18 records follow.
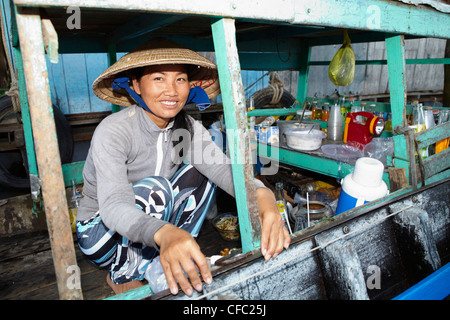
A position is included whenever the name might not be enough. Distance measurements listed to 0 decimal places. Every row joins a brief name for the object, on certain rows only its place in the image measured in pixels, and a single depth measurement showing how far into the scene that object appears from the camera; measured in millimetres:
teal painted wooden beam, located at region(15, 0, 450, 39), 896
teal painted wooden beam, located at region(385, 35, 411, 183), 1915
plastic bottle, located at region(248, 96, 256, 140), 3465
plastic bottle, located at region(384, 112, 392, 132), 3217
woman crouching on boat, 1191
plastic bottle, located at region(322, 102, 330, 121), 3769
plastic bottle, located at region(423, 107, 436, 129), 2790
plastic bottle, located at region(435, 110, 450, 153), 2427
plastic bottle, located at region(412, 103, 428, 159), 2801
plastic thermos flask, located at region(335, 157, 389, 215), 1909
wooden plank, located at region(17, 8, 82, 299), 792
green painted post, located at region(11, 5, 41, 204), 2138
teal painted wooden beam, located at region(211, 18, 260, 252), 1089
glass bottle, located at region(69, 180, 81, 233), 2629
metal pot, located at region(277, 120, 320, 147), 3209
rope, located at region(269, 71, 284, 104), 5504
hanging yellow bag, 2912
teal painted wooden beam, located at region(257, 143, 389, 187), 2481
